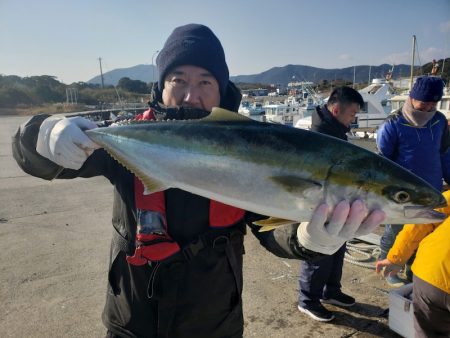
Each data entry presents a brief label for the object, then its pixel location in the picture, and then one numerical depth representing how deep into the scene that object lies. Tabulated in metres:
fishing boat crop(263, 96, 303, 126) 37.55
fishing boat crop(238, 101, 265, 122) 45.81
